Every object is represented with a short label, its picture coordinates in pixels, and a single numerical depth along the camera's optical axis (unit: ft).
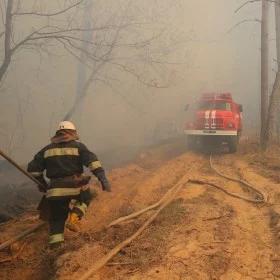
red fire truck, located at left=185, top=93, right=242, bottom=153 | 48.85
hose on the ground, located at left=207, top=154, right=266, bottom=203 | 26.52
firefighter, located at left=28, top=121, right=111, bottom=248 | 21.61
